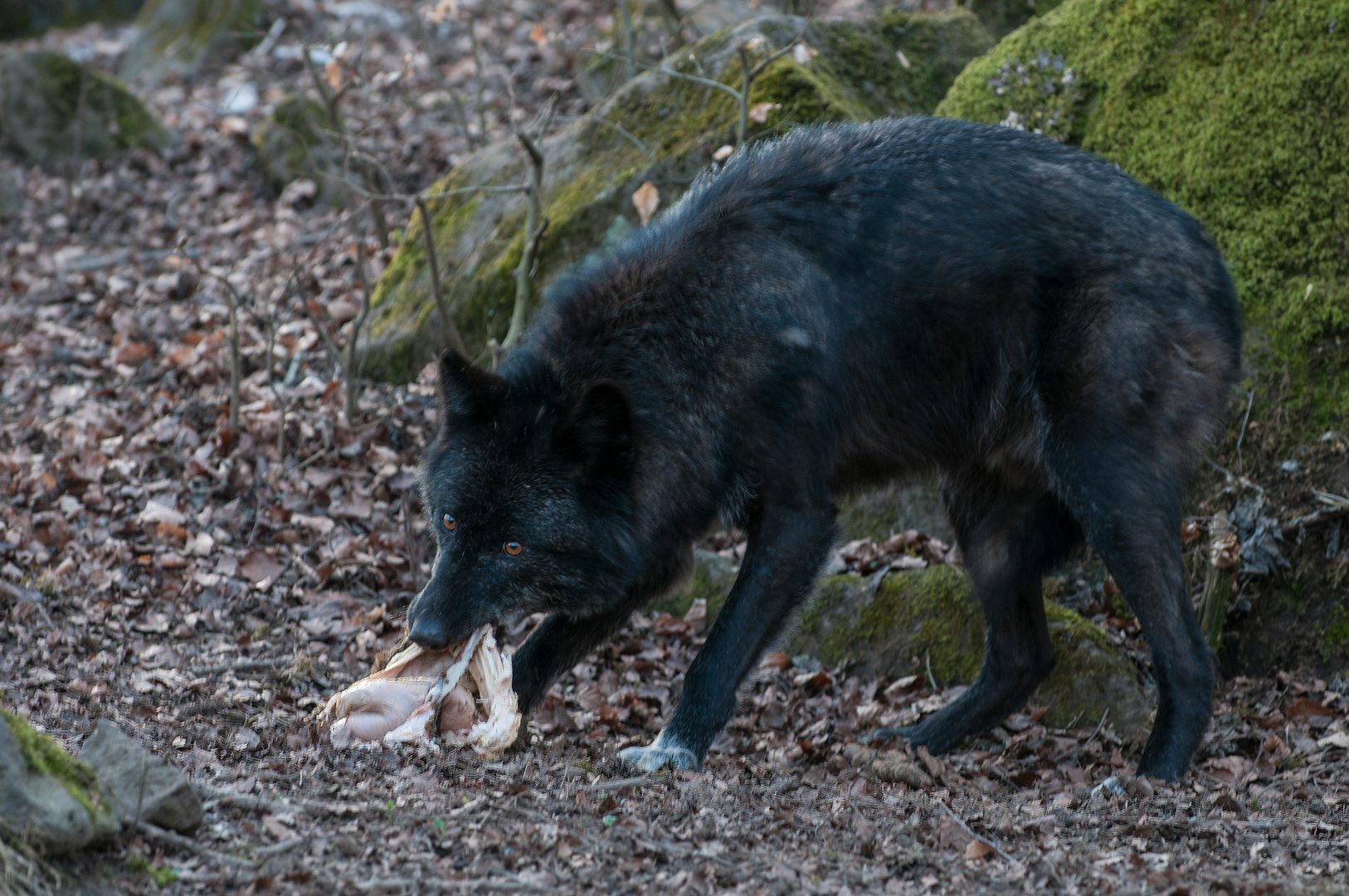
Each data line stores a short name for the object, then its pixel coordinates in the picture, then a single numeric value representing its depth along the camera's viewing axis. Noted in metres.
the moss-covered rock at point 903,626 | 13.23
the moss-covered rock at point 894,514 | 14.95
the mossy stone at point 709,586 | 13.94
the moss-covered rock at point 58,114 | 26.80
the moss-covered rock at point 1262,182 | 12.88
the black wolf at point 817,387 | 10.27
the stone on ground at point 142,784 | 6.82
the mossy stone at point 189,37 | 32.56
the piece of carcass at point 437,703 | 9.55
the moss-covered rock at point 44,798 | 6.18
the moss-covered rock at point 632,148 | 16.80
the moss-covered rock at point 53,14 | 37.00
